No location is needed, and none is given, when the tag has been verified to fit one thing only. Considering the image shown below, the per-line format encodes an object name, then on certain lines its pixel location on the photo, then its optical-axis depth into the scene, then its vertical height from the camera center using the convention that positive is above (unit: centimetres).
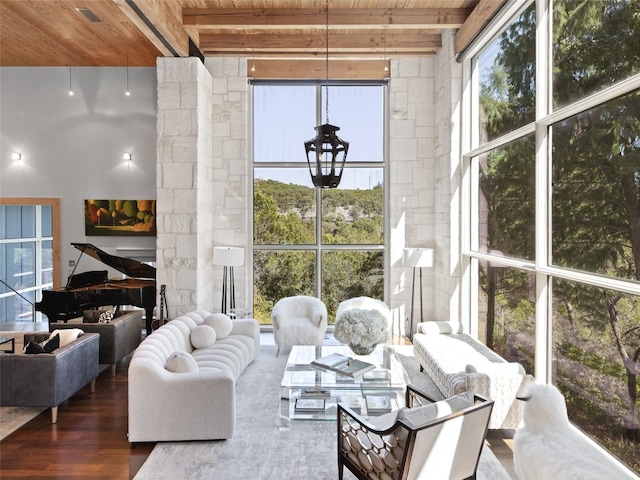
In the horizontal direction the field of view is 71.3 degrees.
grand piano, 593 -71
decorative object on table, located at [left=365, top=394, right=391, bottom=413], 383 -145
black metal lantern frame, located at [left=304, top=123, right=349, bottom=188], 352 +71
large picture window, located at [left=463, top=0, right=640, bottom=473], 293 +28
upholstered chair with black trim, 243 -118
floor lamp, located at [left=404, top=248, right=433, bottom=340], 632 -26
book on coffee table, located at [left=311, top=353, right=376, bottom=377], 395 -115
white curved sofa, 349 -129
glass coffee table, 378 -127
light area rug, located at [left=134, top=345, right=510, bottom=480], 307 -161
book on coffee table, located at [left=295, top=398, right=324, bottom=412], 400 -151
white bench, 353 -116
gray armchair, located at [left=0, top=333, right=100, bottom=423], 384 -122
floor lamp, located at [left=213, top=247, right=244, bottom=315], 634 -23
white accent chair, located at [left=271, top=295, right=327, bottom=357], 569 -112
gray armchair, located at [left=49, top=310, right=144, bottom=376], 497 -108
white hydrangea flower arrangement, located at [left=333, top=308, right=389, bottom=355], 431 -88
